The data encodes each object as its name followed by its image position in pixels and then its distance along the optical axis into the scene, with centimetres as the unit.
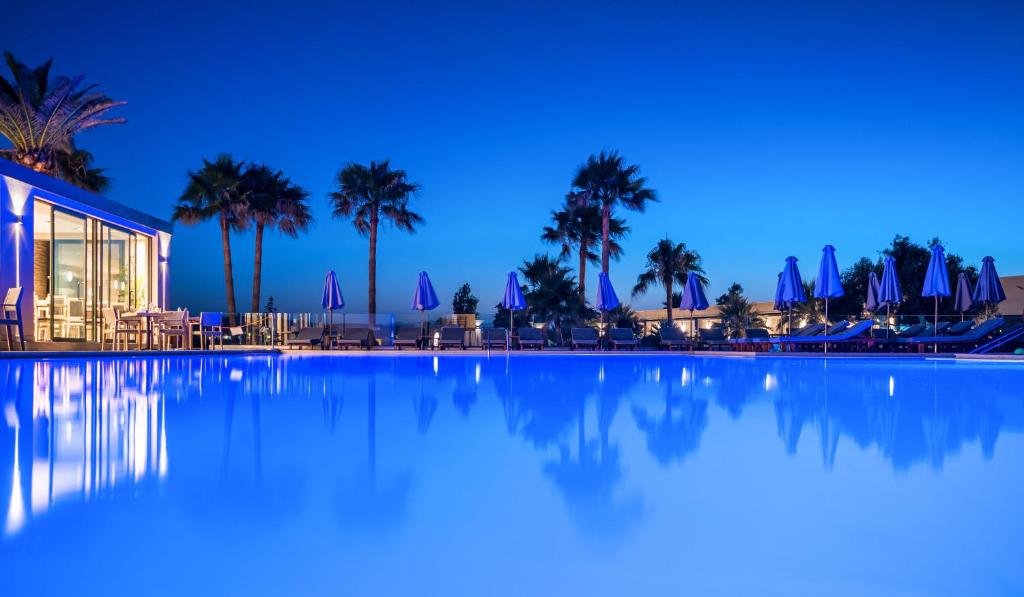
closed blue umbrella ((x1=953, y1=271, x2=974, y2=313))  1725
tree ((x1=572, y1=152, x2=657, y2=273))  2203
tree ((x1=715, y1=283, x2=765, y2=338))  2019
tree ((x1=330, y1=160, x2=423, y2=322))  2188
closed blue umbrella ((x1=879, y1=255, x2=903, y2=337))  1739
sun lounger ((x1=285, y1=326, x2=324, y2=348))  1847
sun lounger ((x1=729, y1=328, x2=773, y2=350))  1837
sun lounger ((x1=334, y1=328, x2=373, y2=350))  1919
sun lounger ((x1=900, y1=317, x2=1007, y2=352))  1603
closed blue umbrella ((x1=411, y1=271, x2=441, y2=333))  1952
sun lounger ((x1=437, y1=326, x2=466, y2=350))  1884
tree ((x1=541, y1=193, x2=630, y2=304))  2244
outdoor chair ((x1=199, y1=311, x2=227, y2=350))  1555
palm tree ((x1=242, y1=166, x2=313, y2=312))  2223
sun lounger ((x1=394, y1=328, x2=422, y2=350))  1903
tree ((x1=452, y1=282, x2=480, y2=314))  3417
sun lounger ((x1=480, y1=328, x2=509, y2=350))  1909
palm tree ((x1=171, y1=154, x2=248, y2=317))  2189
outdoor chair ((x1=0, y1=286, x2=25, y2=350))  1127
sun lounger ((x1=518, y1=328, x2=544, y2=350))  1883
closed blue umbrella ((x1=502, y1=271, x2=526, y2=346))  1916
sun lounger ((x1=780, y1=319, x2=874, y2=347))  1658
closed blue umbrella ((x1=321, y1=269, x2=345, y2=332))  1914
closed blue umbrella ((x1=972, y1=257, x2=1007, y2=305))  1655
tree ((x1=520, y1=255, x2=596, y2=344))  2025
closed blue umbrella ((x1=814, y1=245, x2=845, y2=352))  1670
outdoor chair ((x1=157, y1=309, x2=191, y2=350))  1386
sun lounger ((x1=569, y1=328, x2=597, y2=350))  1856
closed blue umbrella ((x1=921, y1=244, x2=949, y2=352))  1636
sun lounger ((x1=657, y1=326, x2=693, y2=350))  1908
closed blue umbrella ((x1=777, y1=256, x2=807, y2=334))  1738
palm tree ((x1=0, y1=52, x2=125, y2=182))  1570
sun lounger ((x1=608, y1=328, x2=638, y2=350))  1885
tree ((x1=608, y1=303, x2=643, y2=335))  2128
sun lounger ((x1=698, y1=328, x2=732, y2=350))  1886
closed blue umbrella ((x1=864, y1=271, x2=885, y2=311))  1877
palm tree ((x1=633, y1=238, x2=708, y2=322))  2491
